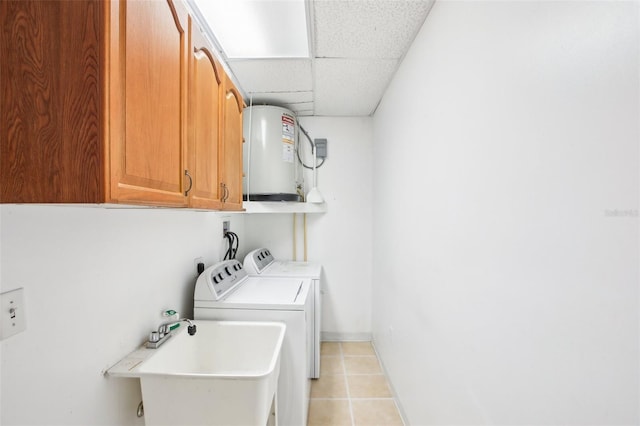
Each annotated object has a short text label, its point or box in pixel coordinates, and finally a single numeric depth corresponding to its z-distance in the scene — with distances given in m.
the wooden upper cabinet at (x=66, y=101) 0.61
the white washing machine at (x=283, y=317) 1.56
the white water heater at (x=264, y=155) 2.41
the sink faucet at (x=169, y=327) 1.25
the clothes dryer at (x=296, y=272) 2.14
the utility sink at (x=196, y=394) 0.99
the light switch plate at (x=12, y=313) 0.68
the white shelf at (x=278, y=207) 2.46
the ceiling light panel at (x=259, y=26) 1.37
